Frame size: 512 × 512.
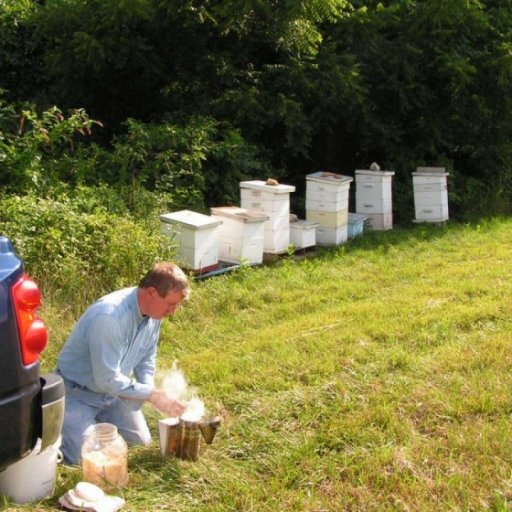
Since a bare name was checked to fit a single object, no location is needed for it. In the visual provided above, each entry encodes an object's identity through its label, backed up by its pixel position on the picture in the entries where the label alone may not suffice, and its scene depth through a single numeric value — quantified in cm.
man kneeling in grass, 317
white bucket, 268
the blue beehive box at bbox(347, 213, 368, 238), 885
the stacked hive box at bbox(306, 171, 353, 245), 808
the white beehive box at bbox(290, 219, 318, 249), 773
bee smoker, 306
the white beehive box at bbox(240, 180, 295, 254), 722
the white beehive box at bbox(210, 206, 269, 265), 678
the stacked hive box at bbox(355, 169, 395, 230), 923
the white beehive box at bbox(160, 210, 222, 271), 623
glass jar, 286
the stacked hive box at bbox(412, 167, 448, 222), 966
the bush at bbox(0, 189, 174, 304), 518
